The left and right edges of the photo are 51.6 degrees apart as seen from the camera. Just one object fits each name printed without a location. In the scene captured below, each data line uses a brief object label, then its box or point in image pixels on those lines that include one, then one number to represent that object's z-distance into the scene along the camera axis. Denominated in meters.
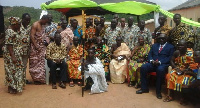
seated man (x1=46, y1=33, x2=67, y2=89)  5.77
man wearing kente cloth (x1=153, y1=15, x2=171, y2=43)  6.03
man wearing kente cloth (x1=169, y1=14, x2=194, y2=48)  5.27
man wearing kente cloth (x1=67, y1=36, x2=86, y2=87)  6.00
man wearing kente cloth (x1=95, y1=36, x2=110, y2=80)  6.44
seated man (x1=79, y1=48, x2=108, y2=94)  5.28
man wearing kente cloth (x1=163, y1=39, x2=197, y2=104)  4.55
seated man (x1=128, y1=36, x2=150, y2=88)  5.83
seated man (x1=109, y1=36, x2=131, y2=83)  6.21
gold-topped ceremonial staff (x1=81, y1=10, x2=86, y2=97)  5.09
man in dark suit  5.29
